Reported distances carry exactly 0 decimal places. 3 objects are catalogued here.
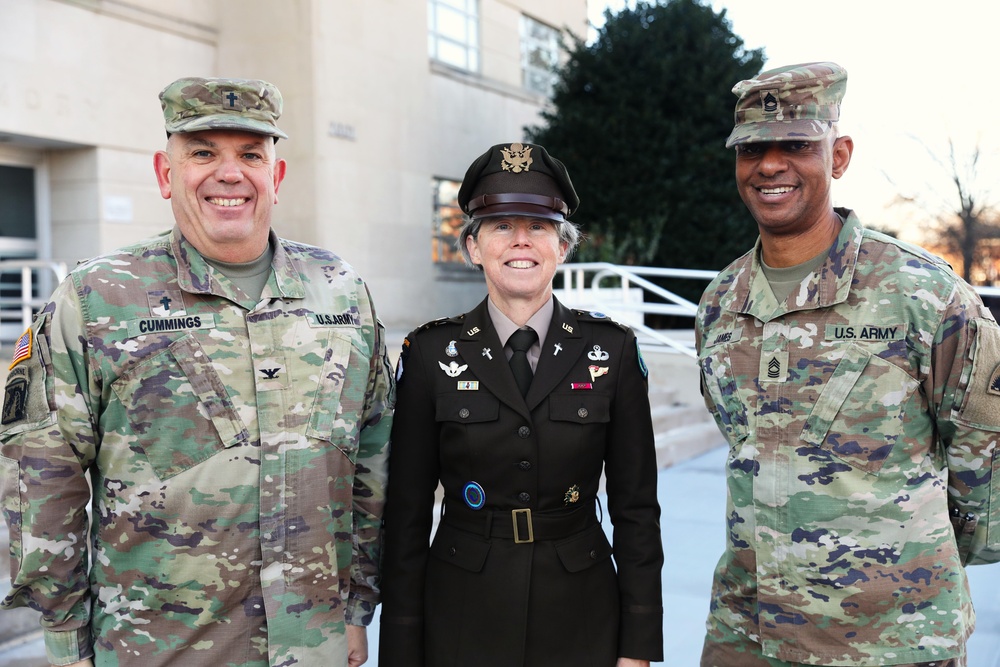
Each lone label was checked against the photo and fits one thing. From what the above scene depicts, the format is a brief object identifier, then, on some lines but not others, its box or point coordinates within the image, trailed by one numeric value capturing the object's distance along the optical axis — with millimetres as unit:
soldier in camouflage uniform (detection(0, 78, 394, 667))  2078
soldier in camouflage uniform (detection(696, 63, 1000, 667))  2217
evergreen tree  11398
